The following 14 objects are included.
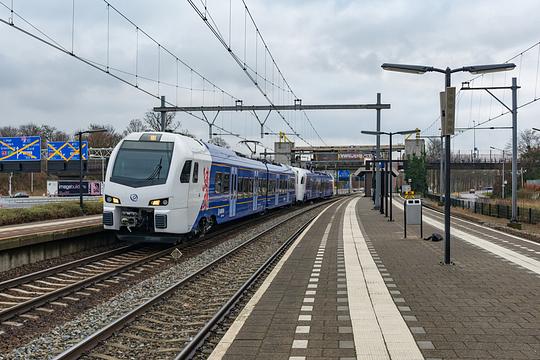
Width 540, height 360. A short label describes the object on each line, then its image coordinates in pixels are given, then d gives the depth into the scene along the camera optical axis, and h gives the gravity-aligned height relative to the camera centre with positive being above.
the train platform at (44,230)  12.77 -1.53
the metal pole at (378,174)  35.56 +0.76
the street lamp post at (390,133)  32.63 +3.37
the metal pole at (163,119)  29.19 +3.50
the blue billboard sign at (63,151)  42.22 +2.49
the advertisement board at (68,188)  56.56 -0.68
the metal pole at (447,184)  11.98 +0.03
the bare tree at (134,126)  66.50 +7.34
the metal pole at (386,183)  32.09 +0.12
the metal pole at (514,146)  25.16 +1.91
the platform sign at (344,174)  104.19 +2.05
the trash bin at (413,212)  18.09 -0.92
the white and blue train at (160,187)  14.46 -0.13
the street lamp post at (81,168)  26.72 +0.74
